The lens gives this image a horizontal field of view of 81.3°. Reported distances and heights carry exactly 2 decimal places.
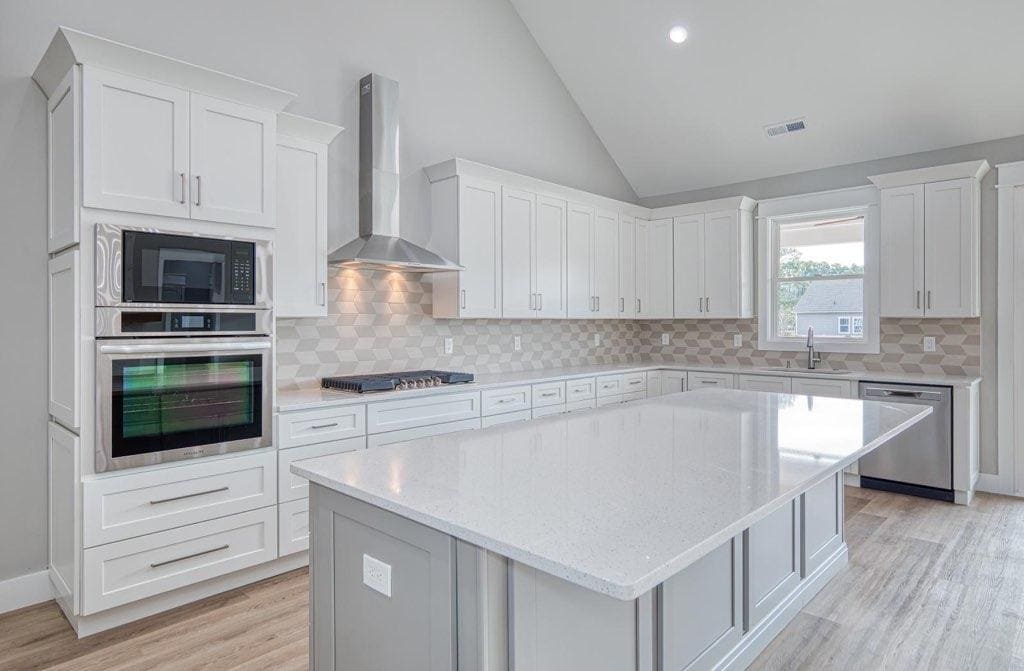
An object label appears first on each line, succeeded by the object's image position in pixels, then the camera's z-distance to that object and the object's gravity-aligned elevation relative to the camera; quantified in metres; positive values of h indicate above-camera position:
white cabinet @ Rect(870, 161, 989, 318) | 4.43 +0.71
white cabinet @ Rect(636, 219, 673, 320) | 6.02 +0.66
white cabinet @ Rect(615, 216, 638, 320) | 5.82 +0.65
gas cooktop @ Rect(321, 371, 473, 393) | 3.54 -0.29
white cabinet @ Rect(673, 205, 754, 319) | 5.58 +0.66
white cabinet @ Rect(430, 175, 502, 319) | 4.34 +0.67
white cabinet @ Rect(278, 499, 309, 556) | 3.09 -1.00
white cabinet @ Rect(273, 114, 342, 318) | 3.37 +0.68
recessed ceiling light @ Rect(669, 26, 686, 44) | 4.69 +2.37
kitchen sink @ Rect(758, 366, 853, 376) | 4.98 -0.32
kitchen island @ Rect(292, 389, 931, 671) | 1.20 -0.40
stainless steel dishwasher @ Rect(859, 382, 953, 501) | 4.31 -0.90
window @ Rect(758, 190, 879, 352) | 5.16 +0.54
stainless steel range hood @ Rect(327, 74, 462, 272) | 3.91 +1.07
